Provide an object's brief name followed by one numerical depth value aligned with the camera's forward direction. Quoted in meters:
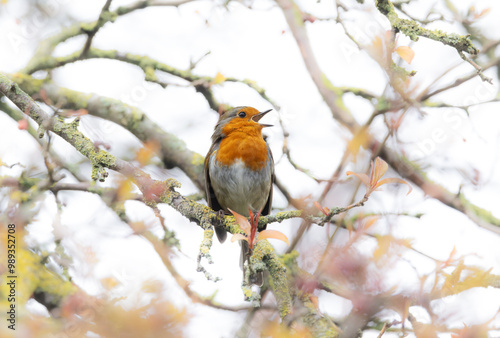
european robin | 8.29
